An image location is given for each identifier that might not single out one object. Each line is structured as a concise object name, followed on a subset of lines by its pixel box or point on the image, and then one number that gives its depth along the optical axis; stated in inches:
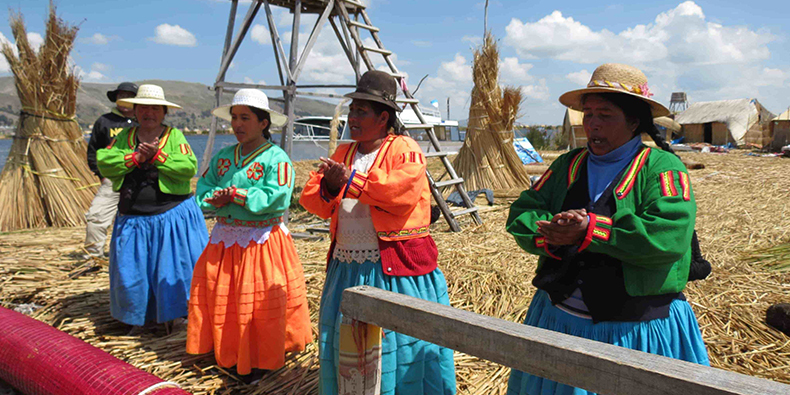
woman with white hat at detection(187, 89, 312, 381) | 114.3
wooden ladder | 226.5
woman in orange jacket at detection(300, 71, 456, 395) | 89.8
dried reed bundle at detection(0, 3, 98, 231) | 261.4
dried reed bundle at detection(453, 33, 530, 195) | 336.5
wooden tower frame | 225.9
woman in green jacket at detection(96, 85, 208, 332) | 138.3
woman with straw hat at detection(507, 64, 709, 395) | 61.4
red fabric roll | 89.8
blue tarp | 493.4
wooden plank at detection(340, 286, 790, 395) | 40.4
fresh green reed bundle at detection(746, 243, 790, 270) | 160.6
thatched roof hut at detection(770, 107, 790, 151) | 680.4
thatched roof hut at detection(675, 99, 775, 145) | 921.5
